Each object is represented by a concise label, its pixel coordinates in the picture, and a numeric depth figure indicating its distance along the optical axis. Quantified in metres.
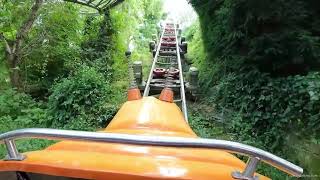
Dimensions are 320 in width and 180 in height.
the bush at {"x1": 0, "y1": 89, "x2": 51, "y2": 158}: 3.22
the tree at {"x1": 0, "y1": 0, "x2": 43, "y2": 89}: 4.27
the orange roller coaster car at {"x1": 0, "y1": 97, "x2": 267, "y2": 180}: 0.66
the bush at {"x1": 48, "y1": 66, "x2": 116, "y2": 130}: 3.38
